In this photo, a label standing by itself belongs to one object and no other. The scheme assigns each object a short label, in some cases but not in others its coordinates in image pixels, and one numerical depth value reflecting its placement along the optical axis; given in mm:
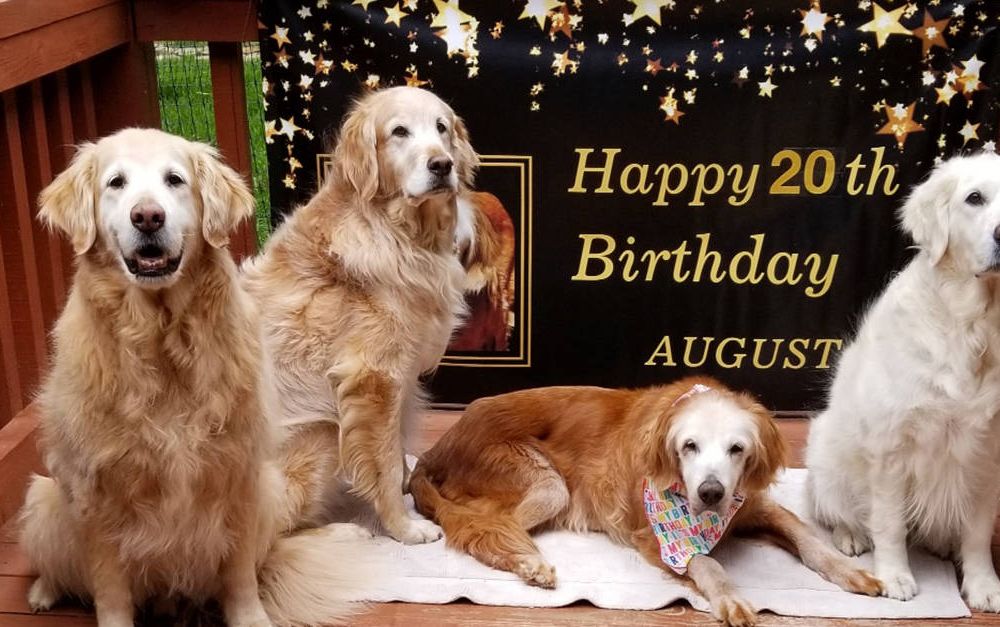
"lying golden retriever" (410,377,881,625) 2527
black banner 3305
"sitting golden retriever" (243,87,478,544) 2672
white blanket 2525
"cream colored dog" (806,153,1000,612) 2305
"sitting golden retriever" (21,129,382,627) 2021
